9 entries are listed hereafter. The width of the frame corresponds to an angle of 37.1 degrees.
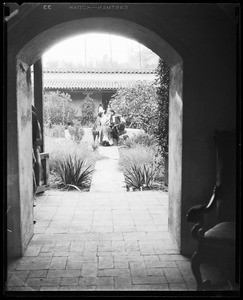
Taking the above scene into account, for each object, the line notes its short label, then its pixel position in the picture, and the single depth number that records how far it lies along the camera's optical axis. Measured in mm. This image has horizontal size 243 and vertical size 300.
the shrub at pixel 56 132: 15125
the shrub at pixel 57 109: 17906
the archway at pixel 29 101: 3889
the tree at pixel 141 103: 10188
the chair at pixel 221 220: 2934
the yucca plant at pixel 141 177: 7672
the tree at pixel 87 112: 19812
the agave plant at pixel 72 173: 7862
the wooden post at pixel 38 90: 7426
